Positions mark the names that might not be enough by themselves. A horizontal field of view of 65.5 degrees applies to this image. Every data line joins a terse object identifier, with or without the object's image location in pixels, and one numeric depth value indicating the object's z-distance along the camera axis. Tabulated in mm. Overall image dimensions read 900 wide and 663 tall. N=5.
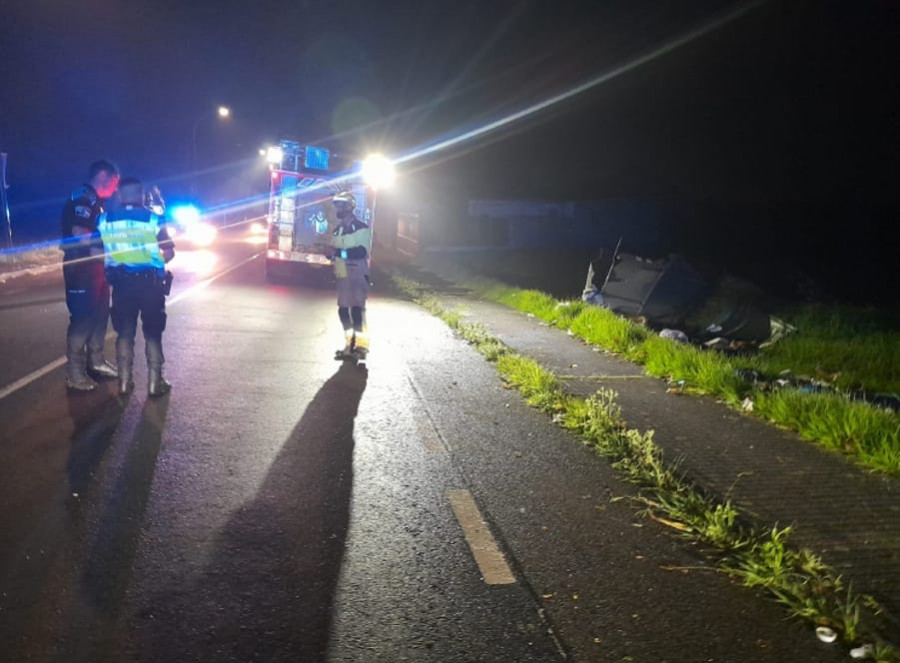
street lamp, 40375
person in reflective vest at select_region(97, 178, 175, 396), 6617
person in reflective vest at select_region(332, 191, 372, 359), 8820
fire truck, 16625
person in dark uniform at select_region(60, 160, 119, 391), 6762
